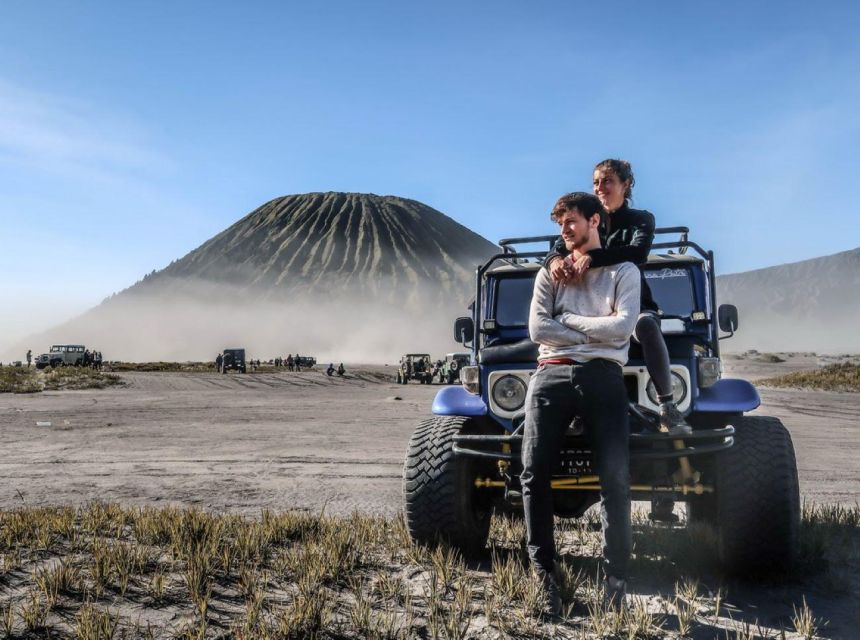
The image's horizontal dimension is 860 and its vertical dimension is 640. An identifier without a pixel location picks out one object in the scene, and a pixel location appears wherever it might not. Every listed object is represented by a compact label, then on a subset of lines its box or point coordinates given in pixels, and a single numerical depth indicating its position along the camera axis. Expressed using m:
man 3.14
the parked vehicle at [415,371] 38.88
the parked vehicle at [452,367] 36.06
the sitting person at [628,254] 3.30
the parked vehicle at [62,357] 50.66
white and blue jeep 3.57
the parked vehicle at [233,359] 51.78
